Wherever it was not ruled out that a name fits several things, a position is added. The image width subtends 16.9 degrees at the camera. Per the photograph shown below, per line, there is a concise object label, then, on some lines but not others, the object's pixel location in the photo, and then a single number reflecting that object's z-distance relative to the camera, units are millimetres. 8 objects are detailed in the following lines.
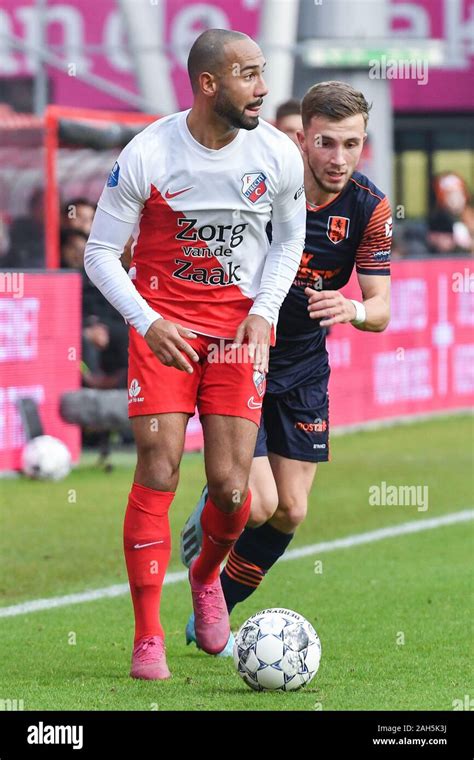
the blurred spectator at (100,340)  12977
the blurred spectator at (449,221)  19266
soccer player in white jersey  5703
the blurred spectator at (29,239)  14797
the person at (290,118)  7812
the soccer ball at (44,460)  11828
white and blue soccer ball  5617
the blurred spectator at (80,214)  13008
